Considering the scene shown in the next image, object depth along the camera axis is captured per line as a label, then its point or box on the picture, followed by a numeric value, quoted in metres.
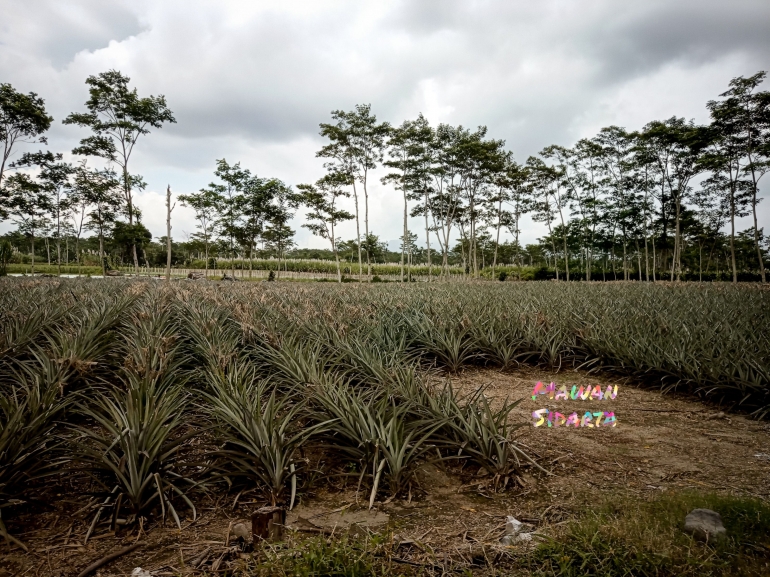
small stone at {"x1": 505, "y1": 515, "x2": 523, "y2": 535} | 1.70
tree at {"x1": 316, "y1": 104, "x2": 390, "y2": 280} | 25.31
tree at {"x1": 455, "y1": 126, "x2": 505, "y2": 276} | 27.41
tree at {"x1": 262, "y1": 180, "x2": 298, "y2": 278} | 28.73
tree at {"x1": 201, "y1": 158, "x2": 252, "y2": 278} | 28.12
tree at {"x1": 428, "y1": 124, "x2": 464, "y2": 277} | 28.34
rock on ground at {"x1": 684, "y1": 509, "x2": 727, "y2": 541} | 1.50
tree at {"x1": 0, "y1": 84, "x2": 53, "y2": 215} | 20.08
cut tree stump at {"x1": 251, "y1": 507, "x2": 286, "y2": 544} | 1.52
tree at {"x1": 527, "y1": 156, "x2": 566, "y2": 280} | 33.81
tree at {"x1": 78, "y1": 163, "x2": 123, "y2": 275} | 25.52
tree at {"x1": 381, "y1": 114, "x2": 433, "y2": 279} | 26.75
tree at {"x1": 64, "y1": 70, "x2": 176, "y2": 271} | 24.31
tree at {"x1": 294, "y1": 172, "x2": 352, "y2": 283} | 26.31
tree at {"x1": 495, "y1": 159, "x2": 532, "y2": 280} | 32.10
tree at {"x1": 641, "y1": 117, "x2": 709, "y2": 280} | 24.37
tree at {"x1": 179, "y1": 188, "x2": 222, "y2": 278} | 28.58
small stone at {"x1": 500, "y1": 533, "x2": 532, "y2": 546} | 1.62
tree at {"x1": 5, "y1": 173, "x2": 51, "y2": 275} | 23.31
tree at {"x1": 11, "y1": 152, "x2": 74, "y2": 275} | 22.33
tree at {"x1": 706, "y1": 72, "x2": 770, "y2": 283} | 19.78
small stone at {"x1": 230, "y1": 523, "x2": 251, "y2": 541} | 1.59
